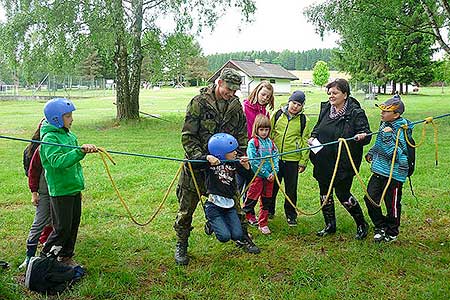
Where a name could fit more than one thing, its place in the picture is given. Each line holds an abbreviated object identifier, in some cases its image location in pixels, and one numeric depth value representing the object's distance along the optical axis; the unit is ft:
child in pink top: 18.86
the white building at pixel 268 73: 224.33
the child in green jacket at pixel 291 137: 18.66
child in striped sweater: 16.58
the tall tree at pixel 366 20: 57.67
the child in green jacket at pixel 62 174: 12.92
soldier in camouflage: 14.99
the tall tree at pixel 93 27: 51.16
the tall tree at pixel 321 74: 279.04
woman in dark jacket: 16.74
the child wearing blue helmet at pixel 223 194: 14.73
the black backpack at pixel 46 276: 13.09
